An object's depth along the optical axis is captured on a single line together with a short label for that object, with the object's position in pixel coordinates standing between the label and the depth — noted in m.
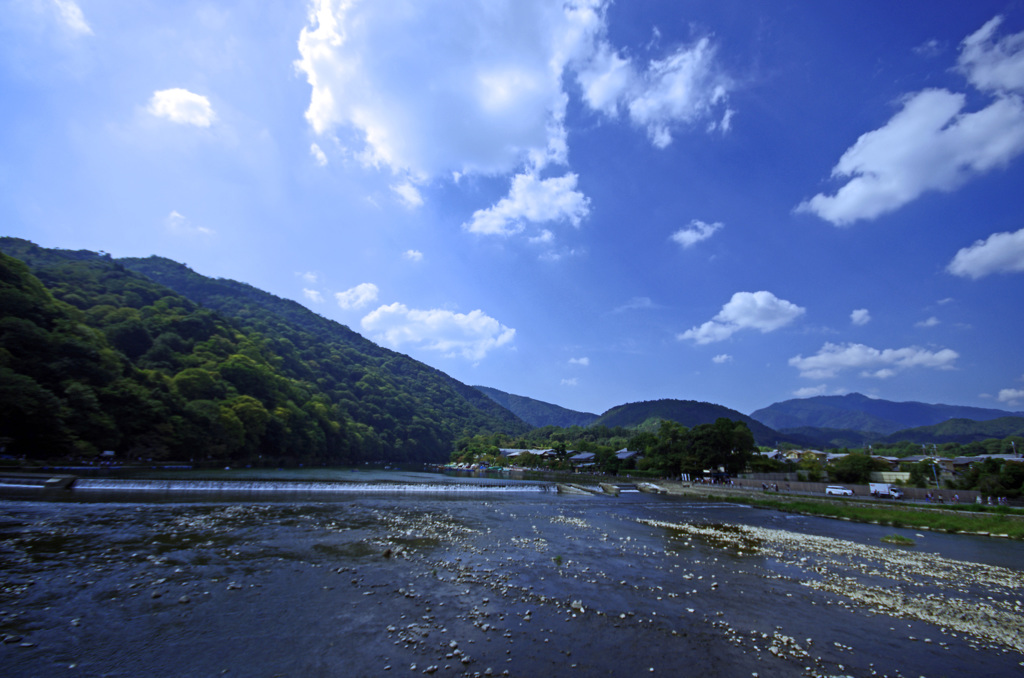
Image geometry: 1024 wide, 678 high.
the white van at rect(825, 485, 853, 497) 41.49
